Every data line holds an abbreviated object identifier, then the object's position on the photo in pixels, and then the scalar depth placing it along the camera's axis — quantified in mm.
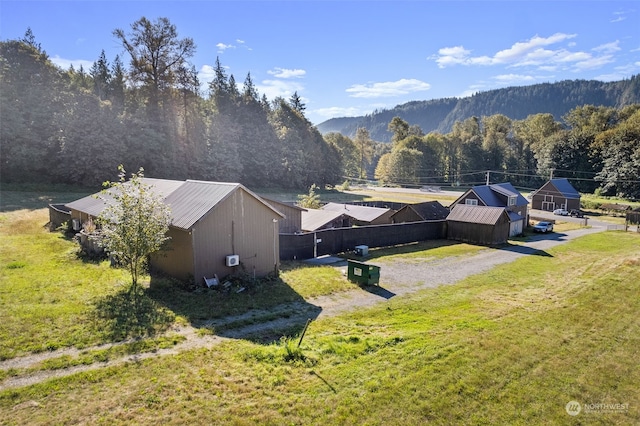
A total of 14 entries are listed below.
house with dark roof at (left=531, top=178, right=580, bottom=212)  50906
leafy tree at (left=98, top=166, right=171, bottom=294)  14305
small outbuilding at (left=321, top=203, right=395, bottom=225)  31062
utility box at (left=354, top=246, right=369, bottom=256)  24141
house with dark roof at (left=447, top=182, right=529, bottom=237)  35812
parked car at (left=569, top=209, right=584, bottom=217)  48469
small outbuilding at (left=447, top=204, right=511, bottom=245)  29812
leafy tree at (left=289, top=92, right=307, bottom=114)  85250
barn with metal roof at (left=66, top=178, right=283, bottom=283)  15703
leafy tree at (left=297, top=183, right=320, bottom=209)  36656
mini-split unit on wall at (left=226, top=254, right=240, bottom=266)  16234
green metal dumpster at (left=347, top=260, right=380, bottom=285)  17422
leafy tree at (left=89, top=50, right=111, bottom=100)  52750
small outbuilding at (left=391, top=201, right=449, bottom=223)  32031
